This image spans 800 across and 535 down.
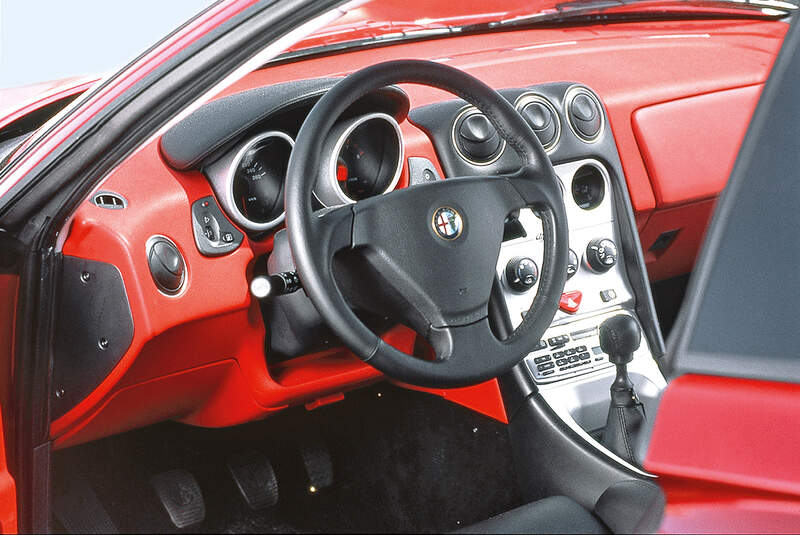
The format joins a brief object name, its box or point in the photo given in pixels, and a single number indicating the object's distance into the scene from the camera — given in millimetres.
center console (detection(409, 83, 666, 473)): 2039
